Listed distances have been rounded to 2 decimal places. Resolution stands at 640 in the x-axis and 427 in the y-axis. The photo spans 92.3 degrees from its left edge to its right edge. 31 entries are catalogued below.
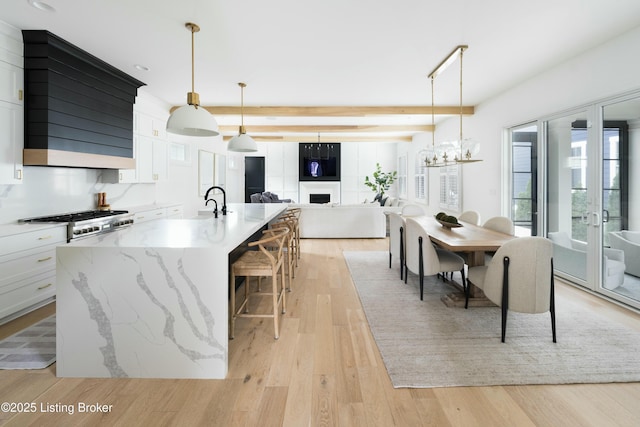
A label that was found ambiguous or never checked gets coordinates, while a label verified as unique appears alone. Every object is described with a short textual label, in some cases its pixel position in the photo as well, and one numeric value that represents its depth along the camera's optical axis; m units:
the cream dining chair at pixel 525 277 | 2.21
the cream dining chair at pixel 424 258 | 3.02
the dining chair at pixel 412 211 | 4.72
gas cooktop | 3.21
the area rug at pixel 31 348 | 2.03
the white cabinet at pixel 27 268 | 2.60
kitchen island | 1.85
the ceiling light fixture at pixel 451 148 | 3.25
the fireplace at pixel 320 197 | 11.20
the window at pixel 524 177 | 4.37
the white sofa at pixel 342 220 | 6.69
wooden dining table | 2.63
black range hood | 3.00
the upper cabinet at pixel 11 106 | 2.79
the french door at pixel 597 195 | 3.07
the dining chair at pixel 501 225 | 3.30
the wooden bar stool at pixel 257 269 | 2.37
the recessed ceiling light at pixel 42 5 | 2.49
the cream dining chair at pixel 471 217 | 4.10
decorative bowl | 3.36
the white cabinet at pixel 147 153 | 4.56
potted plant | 10.51
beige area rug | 1.90
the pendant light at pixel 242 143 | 4.32
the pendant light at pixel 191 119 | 2.41
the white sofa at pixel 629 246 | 3.03
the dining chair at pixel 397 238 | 3.88
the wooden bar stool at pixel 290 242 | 3.54
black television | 10.98
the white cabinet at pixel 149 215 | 4.44
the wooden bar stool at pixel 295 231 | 4.27
